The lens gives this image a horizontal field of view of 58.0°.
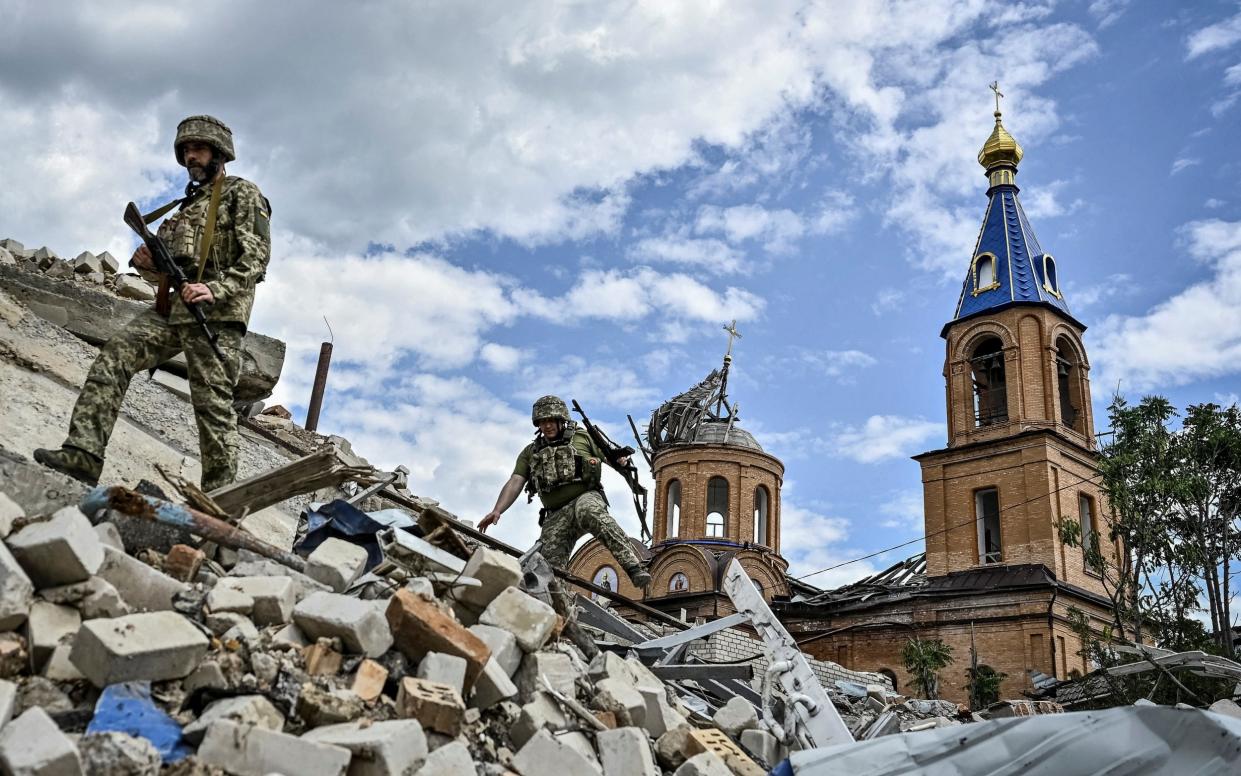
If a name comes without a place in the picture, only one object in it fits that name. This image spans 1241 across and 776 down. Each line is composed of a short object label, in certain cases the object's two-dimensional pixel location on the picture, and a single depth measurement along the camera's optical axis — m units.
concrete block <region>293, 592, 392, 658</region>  3.88
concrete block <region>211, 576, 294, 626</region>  3.96
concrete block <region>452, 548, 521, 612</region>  4.68
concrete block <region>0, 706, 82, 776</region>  2.79
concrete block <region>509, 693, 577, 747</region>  3.98
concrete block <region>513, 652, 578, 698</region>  4.35
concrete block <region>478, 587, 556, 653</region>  4.48
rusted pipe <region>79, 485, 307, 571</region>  4.30
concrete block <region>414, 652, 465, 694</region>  3.86
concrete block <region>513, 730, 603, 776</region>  3.74
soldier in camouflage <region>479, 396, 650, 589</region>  7.41
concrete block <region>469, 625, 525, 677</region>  4.30
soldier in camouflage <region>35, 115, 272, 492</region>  5.06
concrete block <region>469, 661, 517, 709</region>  4.04
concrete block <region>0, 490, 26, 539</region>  3.78
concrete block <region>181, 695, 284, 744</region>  3.25
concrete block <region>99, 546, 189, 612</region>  3.80
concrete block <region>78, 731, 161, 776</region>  2.93
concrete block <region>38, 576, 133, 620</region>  3.58
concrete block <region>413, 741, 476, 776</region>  3.41
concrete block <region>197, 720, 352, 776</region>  3.17
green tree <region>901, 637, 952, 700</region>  24.81
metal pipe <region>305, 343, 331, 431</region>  13.95
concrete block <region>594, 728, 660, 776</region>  4.02
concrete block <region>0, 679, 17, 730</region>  2.96
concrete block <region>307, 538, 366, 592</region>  4.61
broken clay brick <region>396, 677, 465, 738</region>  3.62
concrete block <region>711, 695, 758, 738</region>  5.02
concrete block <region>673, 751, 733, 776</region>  4.09
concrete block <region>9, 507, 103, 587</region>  3.54
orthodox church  27.38
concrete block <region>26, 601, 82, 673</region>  3.38
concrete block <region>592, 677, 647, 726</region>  4.39
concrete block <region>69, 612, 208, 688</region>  3.30
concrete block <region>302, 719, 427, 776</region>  3.27
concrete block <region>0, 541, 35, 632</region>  3.39
